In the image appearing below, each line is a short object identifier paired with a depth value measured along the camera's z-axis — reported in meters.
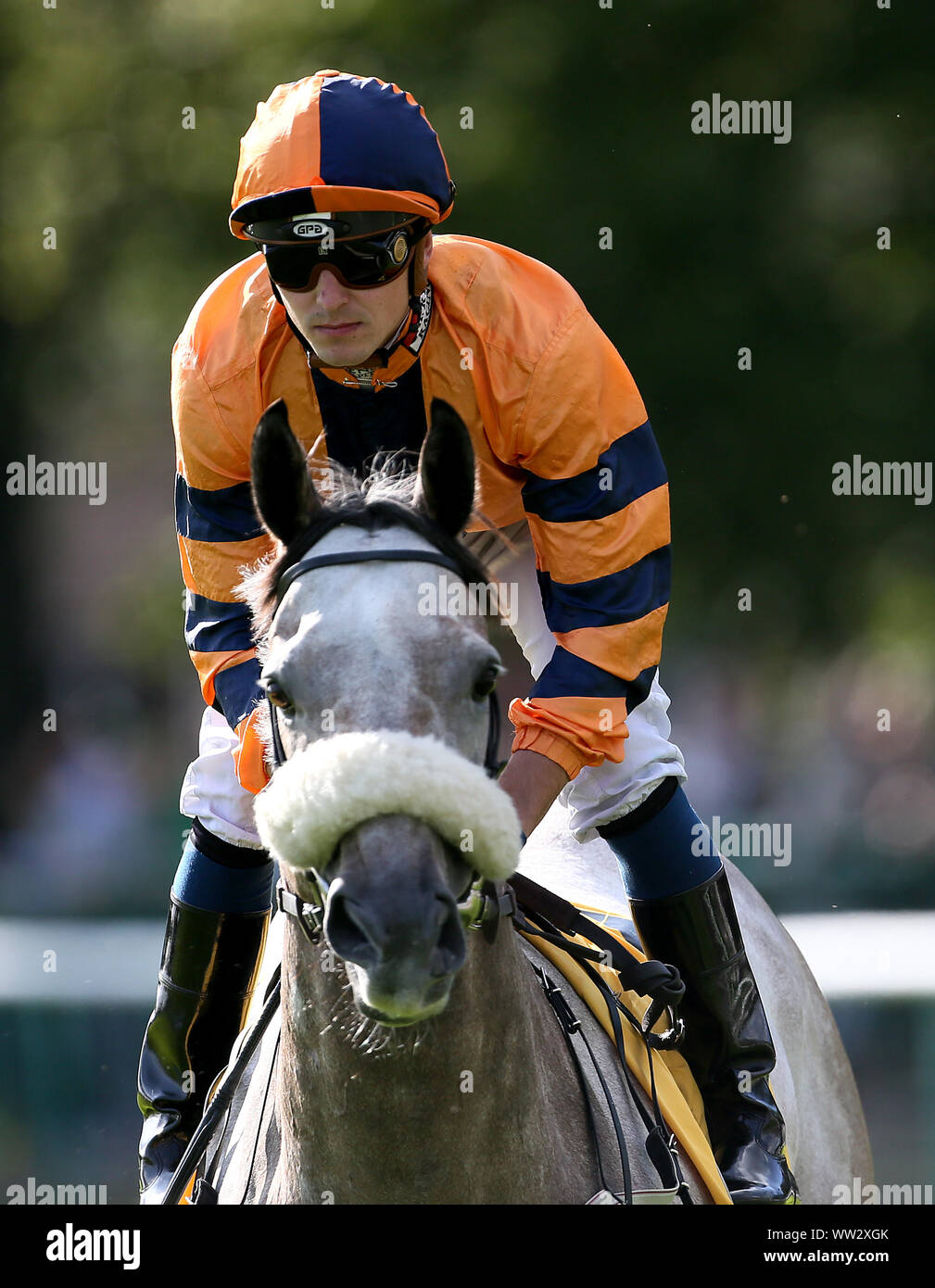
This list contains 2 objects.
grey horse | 4.52
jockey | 5.96
